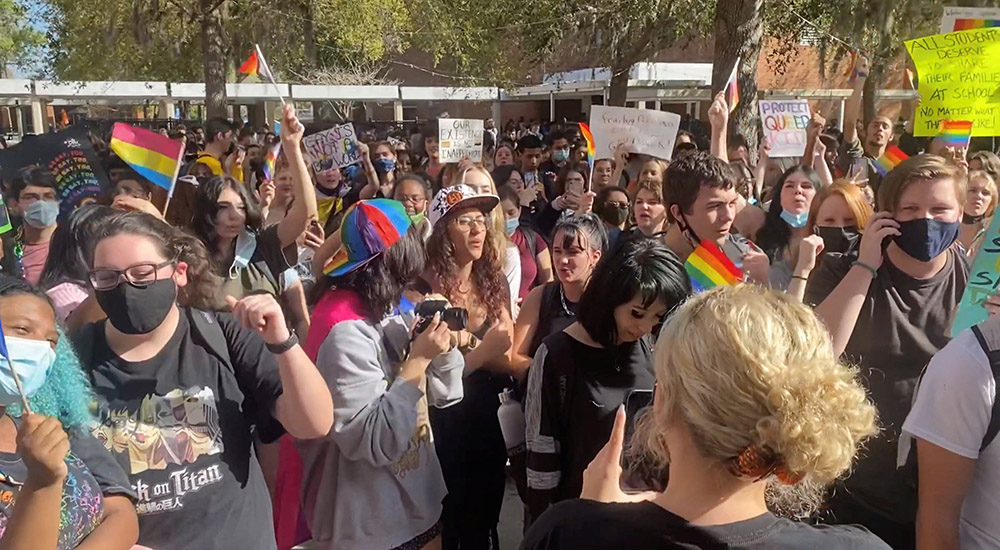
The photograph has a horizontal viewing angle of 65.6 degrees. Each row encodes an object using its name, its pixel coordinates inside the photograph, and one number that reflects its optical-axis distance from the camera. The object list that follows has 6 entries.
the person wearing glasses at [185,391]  2.14
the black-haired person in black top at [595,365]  2.55
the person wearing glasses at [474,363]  3.35
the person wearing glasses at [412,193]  5.25
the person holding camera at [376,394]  2.51
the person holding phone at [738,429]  1.29
